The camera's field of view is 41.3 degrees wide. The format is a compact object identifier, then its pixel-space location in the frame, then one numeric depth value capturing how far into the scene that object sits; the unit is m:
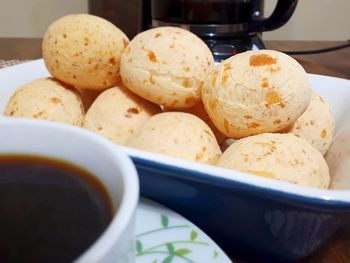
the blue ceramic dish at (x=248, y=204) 0.28
